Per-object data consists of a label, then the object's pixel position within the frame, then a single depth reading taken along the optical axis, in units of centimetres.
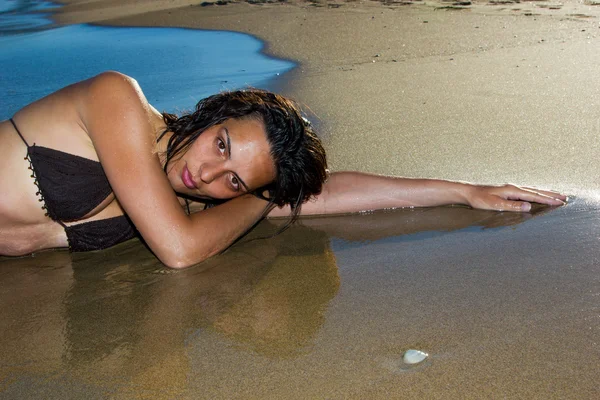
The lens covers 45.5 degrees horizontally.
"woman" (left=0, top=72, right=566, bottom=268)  270
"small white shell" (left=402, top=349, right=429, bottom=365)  202
